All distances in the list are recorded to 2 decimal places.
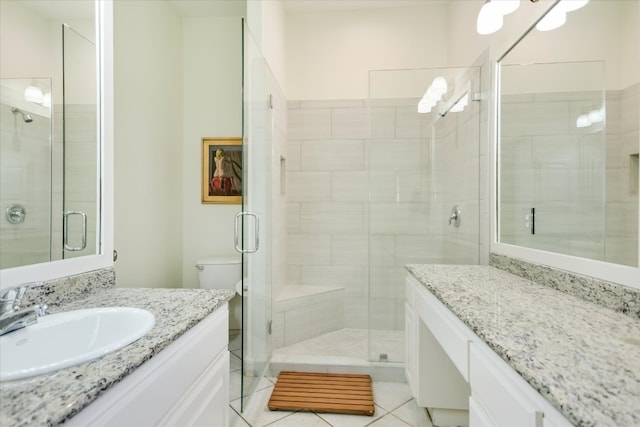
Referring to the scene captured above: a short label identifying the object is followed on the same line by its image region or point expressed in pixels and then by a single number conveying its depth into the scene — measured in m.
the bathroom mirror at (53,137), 0.95
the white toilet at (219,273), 2.70
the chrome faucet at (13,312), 0.77
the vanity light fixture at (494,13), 1.64
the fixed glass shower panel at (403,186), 2.56
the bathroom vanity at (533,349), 0.56
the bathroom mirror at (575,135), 1.04
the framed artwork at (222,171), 2.95
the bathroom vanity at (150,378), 0.51
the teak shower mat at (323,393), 1.90
